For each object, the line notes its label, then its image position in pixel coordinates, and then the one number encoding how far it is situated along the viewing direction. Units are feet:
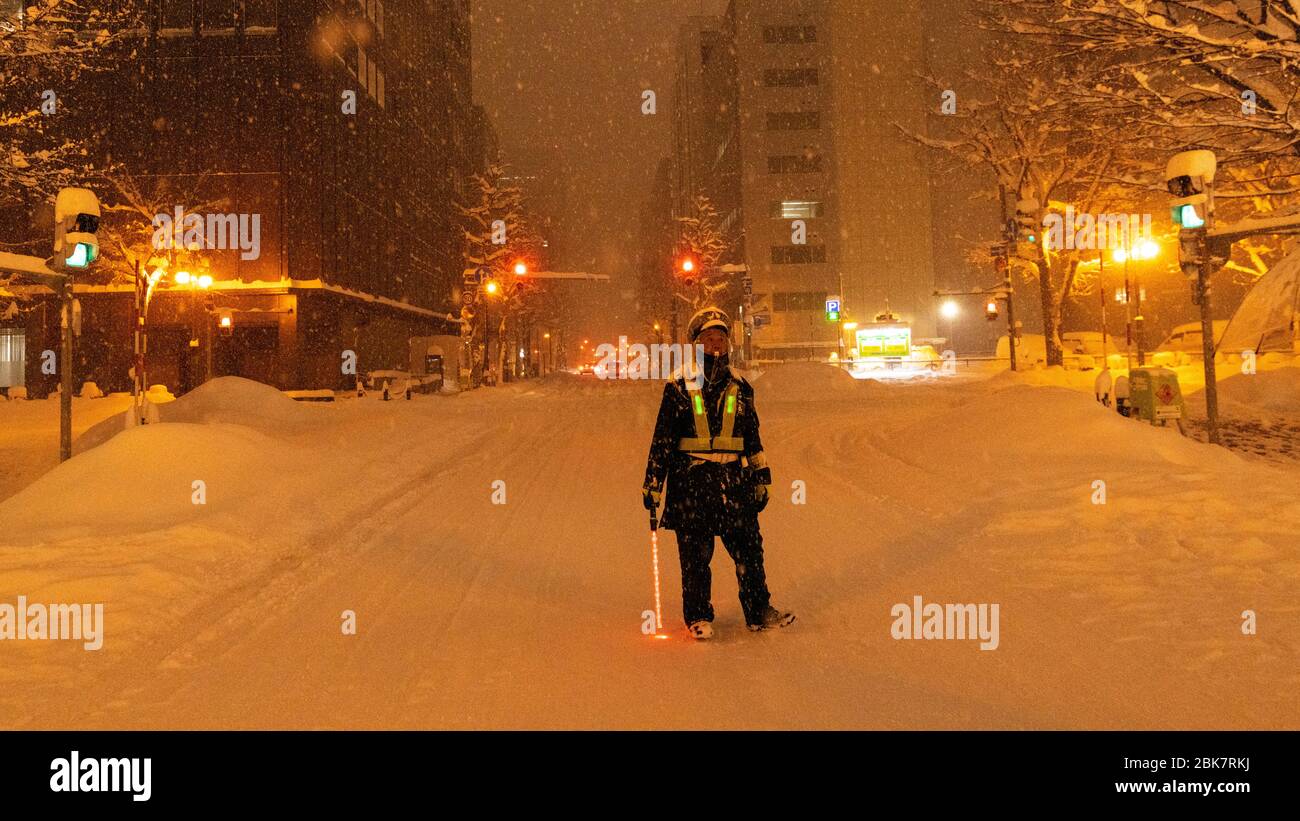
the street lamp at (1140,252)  101.48
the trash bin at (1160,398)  48.47
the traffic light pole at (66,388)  37.68
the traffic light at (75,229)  37.40
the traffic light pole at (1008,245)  100.83
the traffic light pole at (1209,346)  39.68
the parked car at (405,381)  151.94
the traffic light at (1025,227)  99.35
